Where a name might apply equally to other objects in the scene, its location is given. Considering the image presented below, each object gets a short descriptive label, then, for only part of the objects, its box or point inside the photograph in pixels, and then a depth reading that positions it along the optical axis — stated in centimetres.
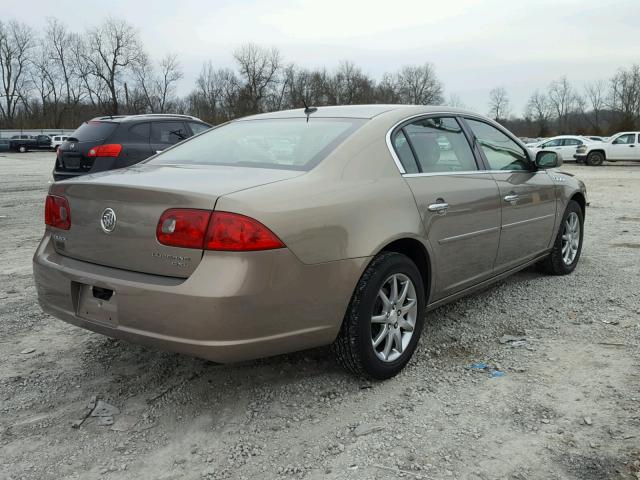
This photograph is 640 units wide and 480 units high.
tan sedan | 241
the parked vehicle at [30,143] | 4784
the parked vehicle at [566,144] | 2952
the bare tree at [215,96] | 7994
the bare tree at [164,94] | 8725
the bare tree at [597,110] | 8073
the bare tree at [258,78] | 7994
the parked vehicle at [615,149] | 2736
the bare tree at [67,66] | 8281
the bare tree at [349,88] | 8409
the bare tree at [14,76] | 8069
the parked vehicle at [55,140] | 5062
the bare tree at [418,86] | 9700
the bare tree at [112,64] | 7969
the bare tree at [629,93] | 6956
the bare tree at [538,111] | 8712
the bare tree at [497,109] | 9766
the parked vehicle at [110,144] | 812
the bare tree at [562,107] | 9075
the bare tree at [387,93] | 8588
